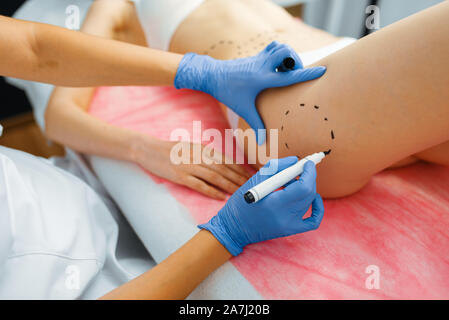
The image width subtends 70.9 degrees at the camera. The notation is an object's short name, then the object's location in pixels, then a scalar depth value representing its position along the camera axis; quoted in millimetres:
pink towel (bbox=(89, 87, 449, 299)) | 592
